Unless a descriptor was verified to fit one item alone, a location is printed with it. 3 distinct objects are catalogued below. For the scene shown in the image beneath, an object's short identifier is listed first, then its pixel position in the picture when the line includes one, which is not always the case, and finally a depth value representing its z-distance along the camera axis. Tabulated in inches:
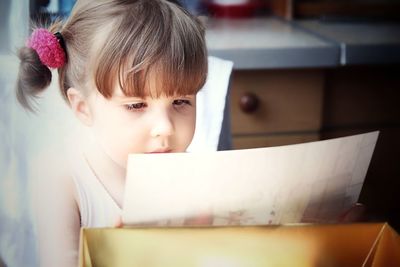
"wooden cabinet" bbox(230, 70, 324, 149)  61.6
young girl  53.6
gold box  54.0
